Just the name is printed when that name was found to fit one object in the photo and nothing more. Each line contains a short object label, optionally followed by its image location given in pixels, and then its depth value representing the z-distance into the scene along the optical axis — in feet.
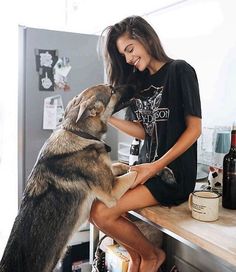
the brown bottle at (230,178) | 4.09
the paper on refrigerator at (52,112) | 7.72
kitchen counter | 3.07
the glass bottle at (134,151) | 6.19
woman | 4.24
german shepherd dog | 4.17
